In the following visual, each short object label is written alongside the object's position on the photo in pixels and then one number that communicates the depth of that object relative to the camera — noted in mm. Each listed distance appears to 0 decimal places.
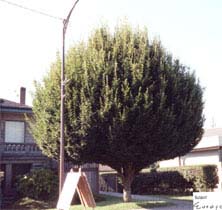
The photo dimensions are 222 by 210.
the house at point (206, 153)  33188
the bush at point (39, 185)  24562
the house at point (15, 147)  27797
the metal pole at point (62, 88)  16022
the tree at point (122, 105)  19844
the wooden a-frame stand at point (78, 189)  14156
